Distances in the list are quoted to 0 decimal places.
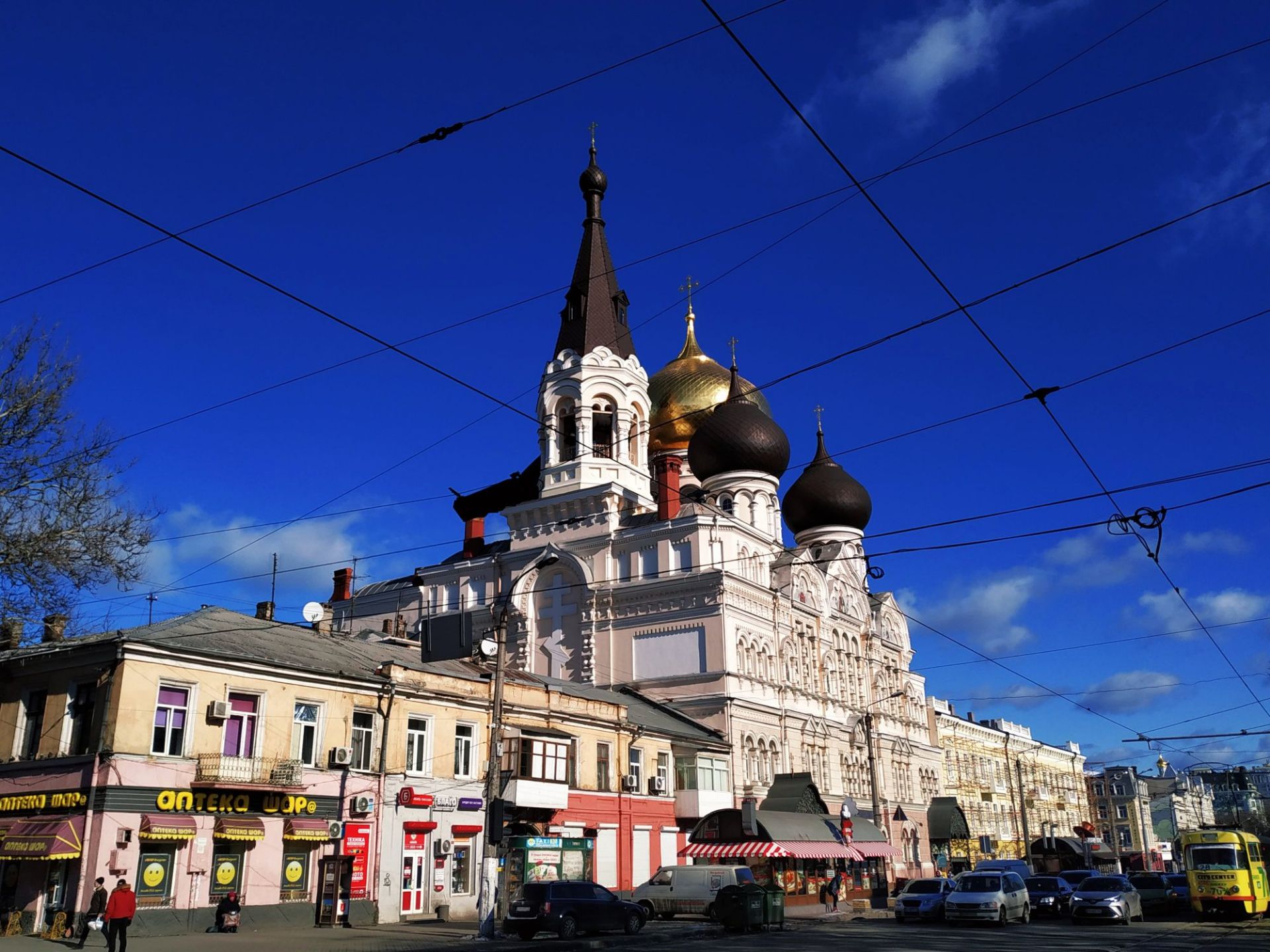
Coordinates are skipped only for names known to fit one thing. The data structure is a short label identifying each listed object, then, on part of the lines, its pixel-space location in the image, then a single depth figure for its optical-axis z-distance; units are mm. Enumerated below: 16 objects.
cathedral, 43781
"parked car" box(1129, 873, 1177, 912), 34000
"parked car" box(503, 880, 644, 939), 21906
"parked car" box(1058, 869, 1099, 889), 34969
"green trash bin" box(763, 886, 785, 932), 25891
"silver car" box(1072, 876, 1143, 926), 27766
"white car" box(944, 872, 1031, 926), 26781
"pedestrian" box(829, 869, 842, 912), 36656
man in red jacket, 17609
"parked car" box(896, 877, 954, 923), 29047
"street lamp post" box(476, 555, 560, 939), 21609
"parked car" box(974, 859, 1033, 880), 42812
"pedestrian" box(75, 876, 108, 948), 19844
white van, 27969
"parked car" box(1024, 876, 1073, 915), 31500
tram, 30094
